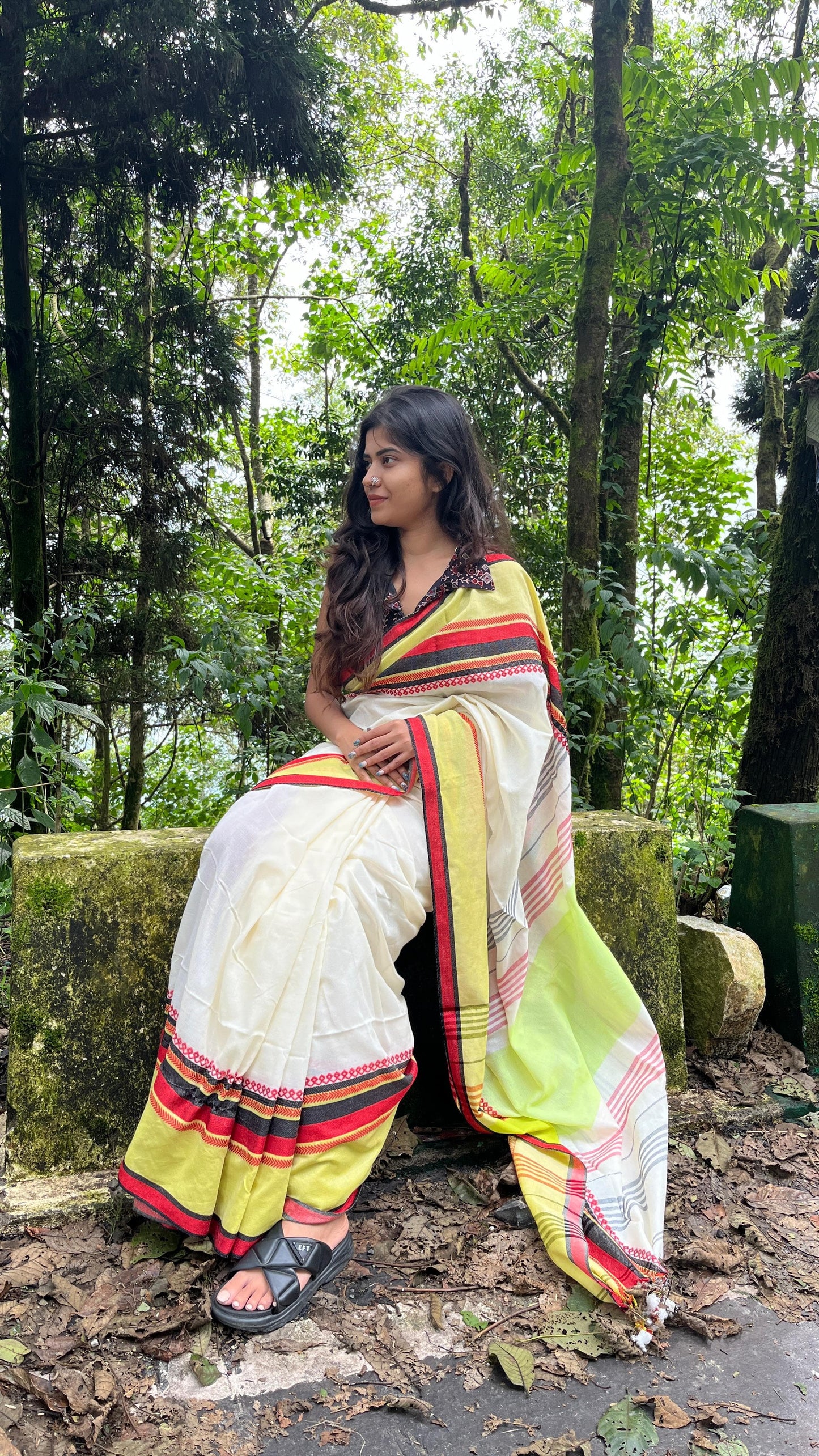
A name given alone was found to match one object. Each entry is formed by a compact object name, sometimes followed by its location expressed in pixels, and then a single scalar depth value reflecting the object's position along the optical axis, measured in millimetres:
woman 1612
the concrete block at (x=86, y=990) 1857
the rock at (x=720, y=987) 2510
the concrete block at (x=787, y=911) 2572
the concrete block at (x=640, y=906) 2340
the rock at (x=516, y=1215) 1832
